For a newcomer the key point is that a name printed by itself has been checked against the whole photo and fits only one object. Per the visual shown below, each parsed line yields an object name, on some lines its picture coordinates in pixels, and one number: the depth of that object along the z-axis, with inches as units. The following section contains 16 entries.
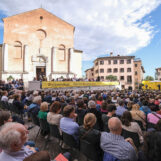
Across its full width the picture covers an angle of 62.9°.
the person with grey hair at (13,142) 70.7
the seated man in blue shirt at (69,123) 132.7
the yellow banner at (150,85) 1211.2
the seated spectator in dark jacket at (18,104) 258.5
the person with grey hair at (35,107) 199.7
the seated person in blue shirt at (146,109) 226.6
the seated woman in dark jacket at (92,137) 108.0
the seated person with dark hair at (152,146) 70.4
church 978.1
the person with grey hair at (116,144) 89.7
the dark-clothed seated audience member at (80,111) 206.2
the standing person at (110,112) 175.0
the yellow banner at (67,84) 666.6
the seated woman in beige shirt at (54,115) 161.8
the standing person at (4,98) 306.8
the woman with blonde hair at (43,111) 180.2
